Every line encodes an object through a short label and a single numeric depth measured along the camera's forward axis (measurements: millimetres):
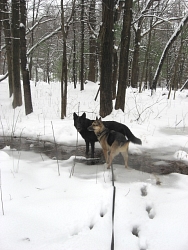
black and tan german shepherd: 4473
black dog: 5473
